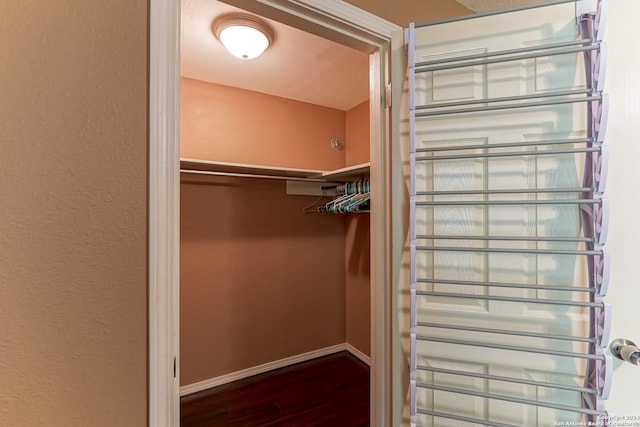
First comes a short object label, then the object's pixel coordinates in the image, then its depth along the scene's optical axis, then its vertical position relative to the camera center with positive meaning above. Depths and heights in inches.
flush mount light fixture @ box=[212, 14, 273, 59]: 61.9 +43.3
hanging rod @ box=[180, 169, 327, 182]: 81.6 +13.4
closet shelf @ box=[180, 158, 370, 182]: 79.0 +14.3
